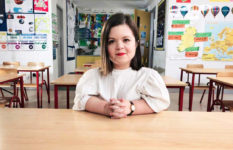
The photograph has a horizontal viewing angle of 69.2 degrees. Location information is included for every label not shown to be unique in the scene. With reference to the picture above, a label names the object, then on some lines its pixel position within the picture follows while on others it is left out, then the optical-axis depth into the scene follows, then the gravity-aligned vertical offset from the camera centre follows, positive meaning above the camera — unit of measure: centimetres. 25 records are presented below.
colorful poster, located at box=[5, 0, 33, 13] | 385 +108
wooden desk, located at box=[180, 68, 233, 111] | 267 -26
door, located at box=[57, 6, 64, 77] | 495 +28
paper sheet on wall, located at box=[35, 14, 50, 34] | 392 +69
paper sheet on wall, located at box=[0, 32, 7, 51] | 393 +30
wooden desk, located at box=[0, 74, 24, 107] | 191 -29
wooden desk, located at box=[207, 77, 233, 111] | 188 -29
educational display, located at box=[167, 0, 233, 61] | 388 +60
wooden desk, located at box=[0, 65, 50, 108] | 270 -26
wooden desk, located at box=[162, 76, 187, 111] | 188 -33
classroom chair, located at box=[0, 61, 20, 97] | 338 -21
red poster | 388 +111
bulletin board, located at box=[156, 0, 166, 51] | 439 +82
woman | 76 -13
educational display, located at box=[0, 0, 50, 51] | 386 +66
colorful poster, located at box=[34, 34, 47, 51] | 397 +28
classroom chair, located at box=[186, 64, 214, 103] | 345 -21
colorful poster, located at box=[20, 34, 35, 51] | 395 +27
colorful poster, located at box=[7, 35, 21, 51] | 395 +26
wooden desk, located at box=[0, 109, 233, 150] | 49 -26
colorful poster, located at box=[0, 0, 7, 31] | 387 +85
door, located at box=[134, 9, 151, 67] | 595 +96
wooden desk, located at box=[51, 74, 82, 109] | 187 -32
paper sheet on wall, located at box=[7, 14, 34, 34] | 388 +68
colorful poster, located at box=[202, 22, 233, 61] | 389 +30
